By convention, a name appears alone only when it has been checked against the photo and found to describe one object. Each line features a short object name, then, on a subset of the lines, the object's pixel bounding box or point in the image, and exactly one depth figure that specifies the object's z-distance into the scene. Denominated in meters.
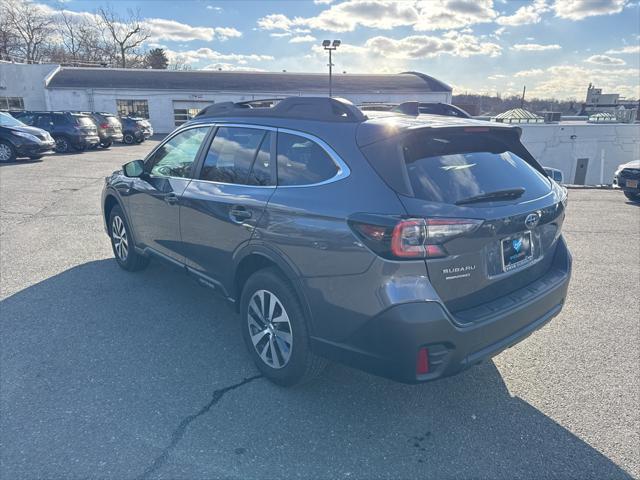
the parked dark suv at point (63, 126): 18.39
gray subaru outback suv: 2.28
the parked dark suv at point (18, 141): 15.01
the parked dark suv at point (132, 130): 25.61
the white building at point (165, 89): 36.66
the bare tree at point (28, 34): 54.59
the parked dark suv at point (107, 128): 21.08
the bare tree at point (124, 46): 60.31
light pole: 30.25
